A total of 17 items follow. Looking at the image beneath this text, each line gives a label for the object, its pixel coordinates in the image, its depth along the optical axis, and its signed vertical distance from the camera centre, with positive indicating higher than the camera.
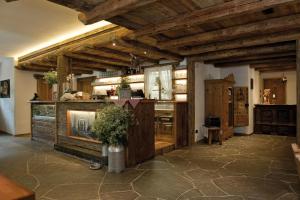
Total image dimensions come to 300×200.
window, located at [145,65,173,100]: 7.01 +0.52
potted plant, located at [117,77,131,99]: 4.44 +0.16
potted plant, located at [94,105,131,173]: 3.98 -0.57
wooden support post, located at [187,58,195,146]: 6.46 +0.04
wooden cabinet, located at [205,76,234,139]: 6.95 -0.06
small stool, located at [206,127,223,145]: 6.54 -1.04
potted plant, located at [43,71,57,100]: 6.63 +0.64
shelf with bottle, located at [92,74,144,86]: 7.92 +0.74
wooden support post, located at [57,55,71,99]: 6.16 +0.82
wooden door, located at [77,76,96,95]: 10.26 +0.72
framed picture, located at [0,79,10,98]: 8.66 +0.44
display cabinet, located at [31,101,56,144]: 6.43 -0.67
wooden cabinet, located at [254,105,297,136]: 8.00 -0.82
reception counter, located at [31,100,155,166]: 4.48 -0.72
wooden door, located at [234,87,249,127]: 7.91 -0.33
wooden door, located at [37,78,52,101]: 9.21 +0.41
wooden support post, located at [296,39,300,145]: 4.41 +0.24
